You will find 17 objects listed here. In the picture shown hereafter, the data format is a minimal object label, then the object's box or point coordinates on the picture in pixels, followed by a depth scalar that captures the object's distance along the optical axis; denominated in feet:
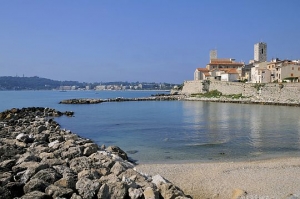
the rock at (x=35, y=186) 22.53
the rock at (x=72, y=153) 33.97
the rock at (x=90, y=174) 25.52
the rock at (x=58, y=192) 21.71
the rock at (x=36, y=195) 20.99
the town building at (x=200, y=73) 253.32
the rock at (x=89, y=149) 36.52
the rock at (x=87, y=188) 22.22
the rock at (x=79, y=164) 28.45
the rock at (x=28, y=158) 29.60
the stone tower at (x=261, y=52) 284.20
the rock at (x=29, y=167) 26.04
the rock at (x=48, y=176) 24.27
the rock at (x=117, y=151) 40.67
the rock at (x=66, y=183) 23.25
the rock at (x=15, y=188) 22.52
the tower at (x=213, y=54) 303.97
